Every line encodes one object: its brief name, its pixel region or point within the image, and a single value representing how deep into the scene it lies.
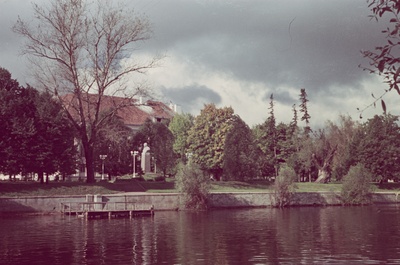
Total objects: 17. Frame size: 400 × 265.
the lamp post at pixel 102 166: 76.59
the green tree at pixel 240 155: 69.69
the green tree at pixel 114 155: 76.88
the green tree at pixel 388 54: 7.76
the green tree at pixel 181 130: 90.44
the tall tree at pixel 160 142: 80.62
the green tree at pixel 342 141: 74.75
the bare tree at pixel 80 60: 52.38
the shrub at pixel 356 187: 57.84
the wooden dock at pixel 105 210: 46.38
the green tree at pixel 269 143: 94.44
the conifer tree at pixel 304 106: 106.69
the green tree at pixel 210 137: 76.72
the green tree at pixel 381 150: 72.38
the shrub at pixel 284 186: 55.03
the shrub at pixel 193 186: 50.88
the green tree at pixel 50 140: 53.47
